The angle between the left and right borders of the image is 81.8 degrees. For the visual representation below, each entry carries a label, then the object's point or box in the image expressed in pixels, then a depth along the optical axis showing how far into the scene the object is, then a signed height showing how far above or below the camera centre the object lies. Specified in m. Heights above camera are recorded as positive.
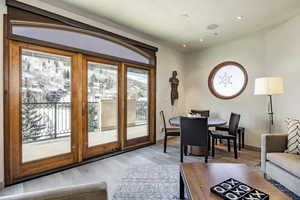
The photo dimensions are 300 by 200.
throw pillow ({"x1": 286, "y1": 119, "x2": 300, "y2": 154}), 2.33 -0.51
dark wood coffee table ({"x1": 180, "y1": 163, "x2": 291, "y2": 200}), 1.41 -0.77
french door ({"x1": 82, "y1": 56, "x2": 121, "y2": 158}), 3.35 -0.10
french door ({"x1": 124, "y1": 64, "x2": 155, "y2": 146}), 4.15 -0.09
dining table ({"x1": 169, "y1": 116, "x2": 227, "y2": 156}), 3.43 -0.47
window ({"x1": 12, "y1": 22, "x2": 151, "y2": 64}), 2.62 +1.13
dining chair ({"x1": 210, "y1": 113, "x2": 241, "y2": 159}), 3.57 -0.71
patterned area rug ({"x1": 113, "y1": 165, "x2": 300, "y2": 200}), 2.14 -1.17
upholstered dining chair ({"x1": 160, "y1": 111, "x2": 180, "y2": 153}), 3.90 -0.73
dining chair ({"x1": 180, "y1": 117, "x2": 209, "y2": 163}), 3.14 -0.59
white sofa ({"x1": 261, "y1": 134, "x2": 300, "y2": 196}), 2.02 -0.80
